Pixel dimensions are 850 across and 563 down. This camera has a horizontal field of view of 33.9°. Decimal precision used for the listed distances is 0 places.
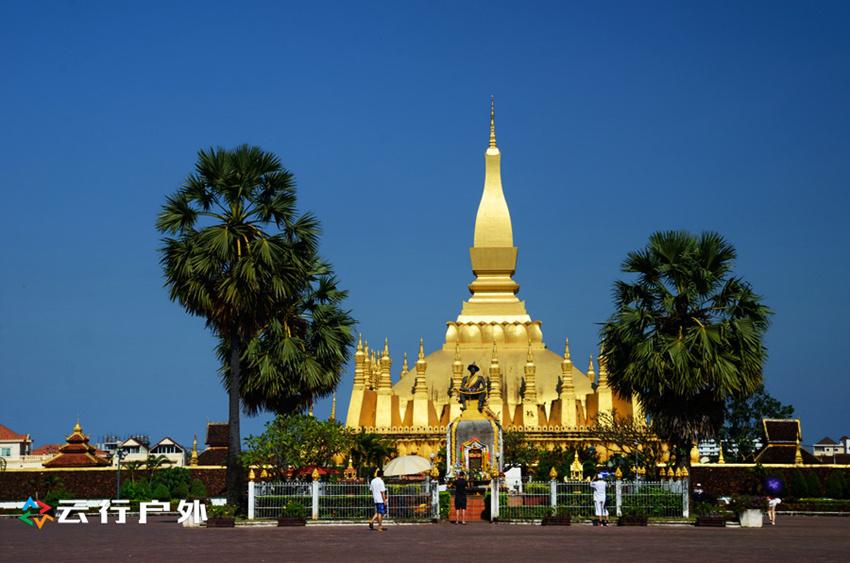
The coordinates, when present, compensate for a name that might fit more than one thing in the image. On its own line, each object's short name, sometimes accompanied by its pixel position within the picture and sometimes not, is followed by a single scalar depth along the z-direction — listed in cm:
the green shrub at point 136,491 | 5556
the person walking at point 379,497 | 3275
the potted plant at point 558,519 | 3559
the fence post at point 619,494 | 3606
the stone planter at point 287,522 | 3528
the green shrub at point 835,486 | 5503
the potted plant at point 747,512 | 3566
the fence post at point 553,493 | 3665
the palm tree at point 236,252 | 3825
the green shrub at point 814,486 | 5544
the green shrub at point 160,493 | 5639
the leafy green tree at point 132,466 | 6144
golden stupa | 6562
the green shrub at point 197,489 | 5884
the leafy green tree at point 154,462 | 6297
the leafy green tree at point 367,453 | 5172
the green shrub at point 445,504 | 3834
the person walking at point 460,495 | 3528
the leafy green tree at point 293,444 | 3866
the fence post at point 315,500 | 3606
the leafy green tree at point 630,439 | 5319
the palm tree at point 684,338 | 3753
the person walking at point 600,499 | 3491
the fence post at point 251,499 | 3622
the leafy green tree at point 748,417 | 8431
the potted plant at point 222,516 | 3478
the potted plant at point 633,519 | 3516
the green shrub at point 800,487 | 5531
